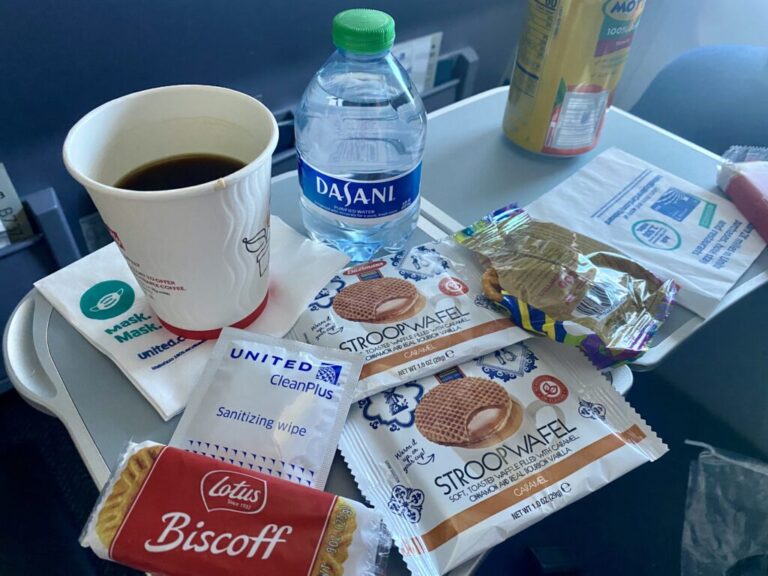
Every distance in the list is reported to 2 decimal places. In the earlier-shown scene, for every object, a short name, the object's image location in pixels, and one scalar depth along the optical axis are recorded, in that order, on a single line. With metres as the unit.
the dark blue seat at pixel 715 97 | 0.97
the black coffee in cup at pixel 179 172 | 0.48
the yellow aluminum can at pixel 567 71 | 0.63
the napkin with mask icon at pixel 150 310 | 0.50
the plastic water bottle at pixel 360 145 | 0.57
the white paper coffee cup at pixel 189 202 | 0.41
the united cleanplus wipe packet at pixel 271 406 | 0.44
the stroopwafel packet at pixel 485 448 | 0.42
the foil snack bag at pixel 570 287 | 0.52
